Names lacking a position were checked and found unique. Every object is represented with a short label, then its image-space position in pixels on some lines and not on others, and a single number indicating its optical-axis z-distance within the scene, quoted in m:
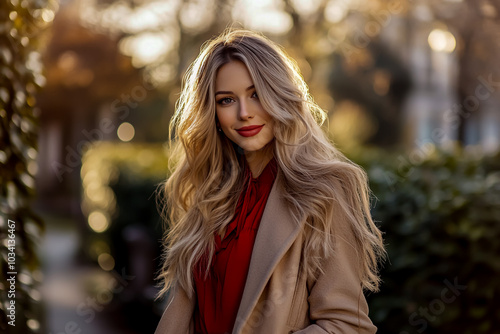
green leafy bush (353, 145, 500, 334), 3.94
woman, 2.25
